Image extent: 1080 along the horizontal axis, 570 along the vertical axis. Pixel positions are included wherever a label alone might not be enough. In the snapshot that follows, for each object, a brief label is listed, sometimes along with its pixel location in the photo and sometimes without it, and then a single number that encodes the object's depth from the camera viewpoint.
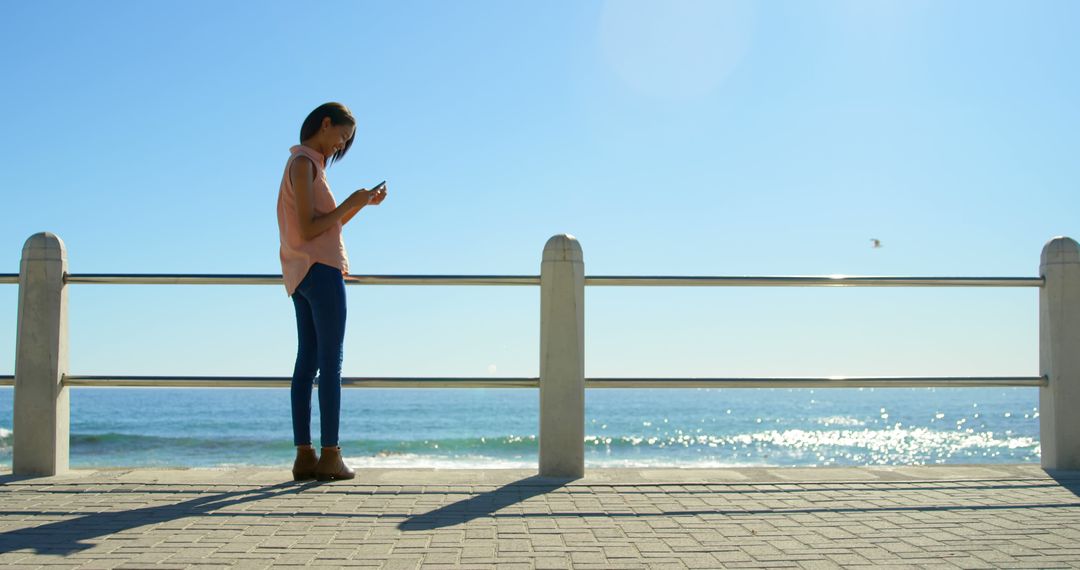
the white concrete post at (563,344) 4.25
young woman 3.89
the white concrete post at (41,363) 4.22
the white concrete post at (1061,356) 4.60
